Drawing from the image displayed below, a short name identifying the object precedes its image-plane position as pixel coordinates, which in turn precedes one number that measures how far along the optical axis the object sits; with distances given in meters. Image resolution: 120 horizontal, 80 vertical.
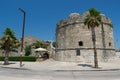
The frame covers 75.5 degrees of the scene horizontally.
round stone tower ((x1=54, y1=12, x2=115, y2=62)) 12.36
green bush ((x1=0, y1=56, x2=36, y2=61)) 15.76
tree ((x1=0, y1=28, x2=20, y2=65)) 12.09
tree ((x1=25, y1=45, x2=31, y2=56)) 23.27
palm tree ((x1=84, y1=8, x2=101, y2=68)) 9.61
